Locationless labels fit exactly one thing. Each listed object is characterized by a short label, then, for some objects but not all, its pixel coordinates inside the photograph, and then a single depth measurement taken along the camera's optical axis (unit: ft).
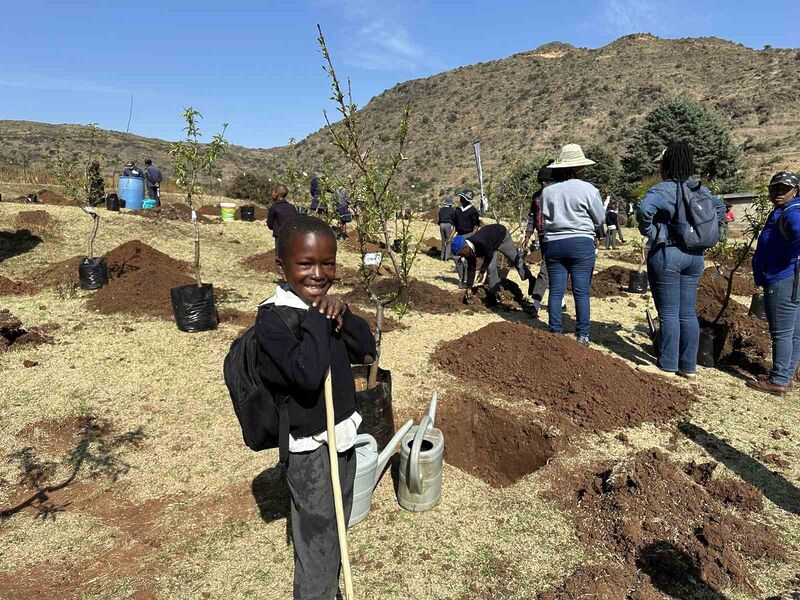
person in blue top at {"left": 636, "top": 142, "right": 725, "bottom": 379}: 14.43
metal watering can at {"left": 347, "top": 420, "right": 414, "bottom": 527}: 8.43
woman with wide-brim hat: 16.76
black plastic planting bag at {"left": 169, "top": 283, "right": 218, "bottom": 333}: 20.26
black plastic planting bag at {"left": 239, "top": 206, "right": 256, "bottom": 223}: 55.72
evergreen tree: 98.32
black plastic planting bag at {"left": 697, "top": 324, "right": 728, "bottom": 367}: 17.28
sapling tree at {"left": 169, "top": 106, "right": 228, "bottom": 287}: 20.17
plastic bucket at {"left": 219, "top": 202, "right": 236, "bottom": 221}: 52.80
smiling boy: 4.88
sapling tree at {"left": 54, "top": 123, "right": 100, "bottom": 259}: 30.71
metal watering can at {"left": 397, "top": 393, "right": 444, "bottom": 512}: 9.10
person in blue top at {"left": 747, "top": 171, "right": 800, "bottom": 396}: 13.50
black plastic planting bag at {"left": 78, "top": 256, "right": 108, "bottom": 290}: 25.94
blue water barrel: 52.26
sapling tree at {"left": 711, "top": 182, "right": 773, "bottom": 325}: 19.26
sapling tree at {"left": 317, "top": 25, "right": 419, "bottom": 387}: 11.03
